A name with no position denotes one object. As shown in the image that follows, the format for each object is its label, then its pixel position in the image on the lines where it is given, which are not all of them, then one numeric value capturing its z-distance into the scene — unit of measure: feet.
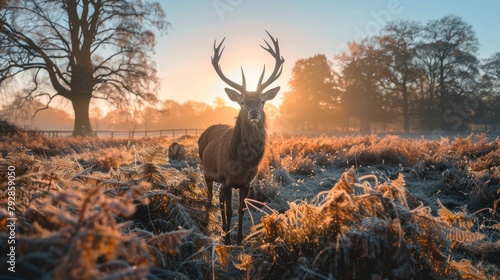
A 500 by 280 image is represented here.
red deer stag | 14.19
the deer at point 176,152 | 40.96
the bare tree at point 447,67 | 125.08
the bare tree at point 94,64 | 73.67
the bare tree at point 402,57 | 135.23
